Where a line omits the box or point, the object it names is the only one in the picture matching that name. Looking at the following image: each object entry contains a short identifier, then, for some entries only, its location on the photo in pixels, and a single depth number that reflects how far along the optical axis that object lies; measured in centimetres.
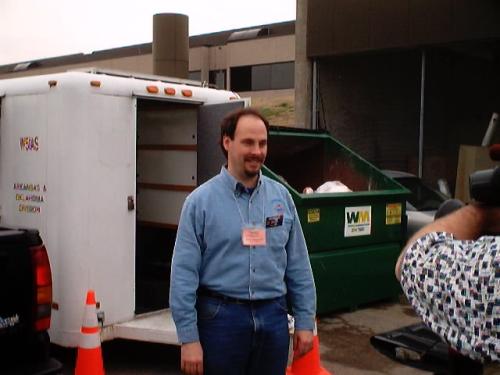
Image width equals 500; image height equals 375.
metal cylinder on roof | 2081
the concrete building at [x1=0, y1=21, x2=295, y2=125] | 3572
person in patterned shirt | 159
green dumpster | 668
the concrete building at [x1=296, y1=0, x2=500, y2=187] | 1245
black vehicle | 337
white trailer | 473
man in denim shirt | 282
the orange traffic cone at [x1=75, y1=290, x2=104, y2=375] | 457
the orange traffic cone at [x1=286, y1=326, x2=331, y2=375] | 436
